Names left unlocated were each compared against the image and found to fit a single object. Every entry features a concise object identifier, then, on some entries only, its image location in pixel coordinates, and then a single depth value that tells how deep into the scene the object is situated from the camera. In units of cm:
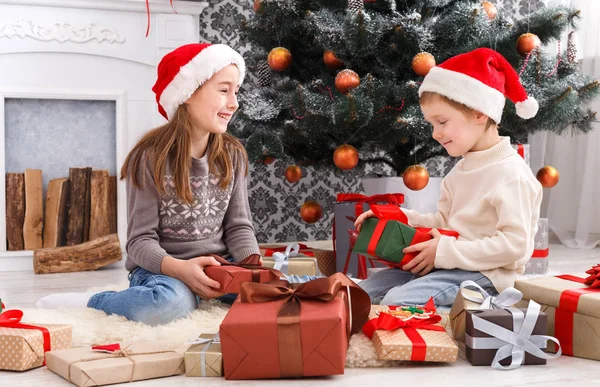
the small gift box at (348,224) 248
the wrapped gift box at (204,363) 138
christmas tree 254
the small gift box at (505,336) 141
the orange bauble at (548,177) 279
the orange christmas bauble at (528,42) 258
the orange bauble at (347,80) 254
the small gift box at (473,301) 152
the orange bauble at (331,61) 275
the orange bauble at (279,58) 279
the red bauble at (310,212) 298
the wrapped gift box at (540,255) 271
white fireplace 318
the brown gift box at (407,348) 140
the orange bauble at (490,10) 276
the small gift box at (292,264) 221
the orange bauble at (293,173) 306
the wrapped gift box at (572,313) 149
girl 186
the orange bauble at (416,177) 254
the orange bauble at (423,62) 246
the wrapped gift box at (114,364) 131
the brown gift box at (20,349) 143
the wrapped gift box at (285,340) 131
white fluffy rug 145
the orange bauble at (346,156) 259
